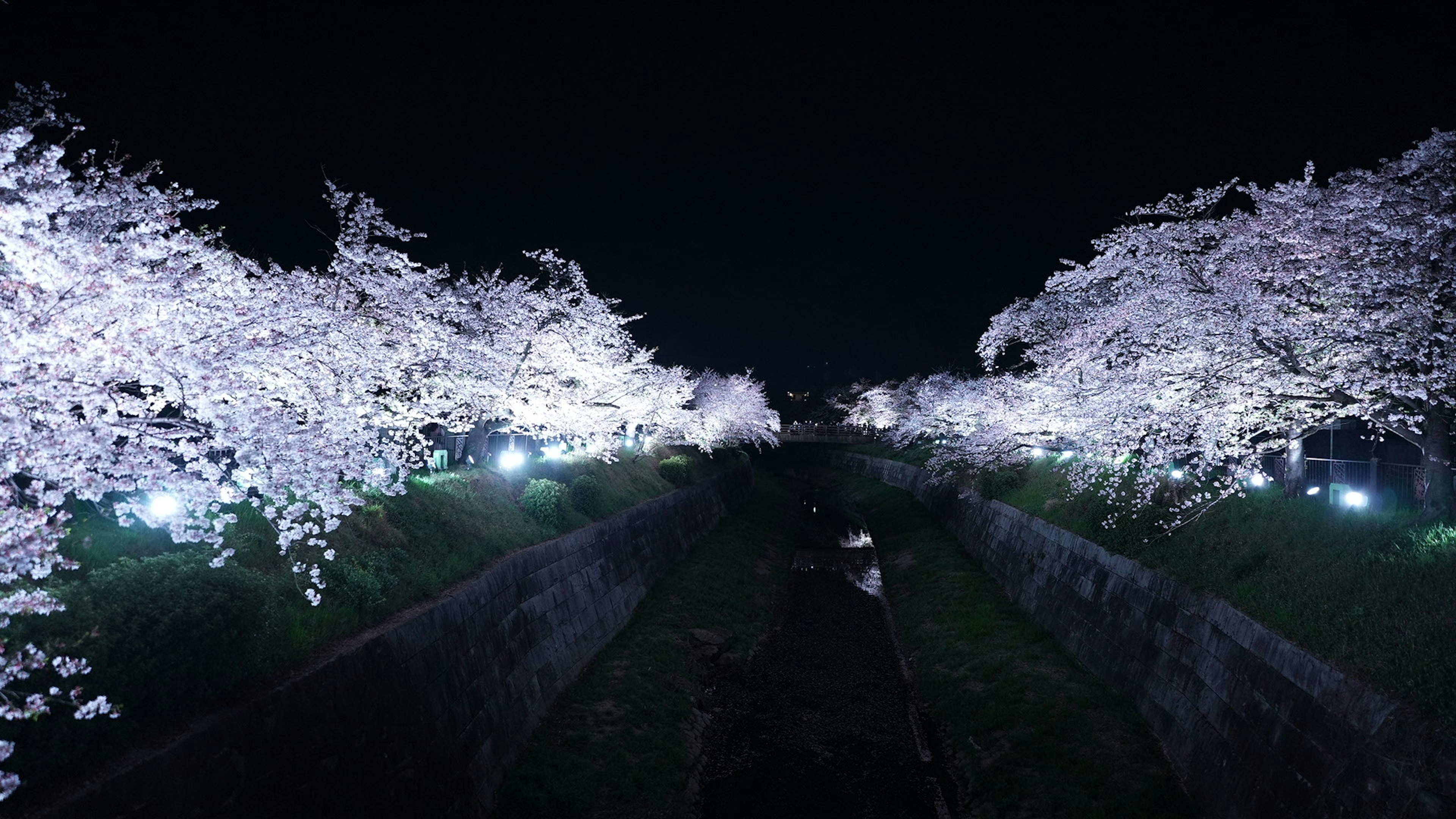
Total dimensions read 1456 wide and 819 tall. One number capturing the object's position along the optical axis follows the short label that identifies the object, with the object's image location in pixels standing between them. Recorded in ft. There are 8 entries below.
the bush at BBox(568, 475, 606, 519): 70.90
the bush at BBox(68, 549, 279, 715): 22.02
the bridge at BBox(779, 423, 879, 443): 278.05
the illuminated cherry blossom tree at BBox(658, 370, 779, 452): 137.18
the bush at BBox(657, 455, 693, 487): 111.75
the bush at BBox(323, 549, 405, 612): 34.47
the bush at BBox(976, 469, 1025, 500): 92.84
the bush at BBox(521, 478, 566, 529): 61.62
